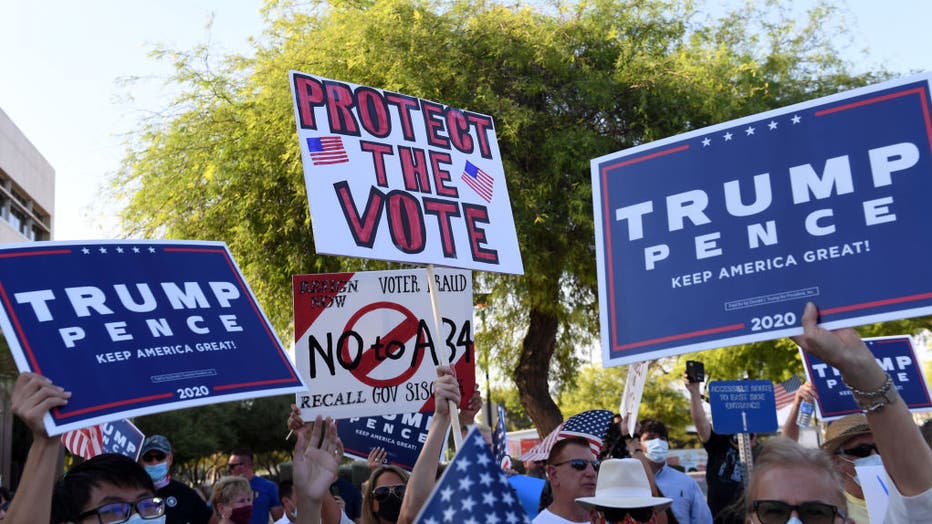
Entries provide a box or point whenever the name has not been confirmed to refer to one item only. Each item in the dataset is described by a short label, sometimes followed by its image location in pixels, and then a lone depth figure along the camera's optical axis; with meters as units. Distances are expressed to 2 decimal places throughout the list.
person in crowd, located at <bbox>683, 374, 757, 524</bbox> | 7.07
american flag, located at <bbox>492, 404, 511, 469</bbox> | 6.96
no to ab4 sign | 5.74
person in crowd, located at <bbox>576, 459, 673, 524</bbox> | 4.41
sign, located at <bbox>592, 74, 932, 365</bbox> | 3.17
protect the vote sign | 4.64
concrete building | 27.31
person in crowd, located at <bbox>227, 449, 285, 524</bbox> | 9.41
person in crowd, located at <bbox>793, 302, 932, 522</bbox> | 2.58
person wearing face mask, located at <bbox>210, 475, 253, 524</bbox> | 7.22
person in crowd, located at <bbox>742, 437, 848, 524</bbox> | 2.79
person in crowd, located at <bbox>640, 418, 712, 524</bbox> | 6.55
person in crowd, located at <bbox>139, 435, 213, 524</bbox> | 6.26
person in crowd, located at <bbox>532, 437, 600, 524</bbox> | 4.85
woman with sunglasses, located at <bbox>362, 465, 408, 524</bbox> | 5.32
